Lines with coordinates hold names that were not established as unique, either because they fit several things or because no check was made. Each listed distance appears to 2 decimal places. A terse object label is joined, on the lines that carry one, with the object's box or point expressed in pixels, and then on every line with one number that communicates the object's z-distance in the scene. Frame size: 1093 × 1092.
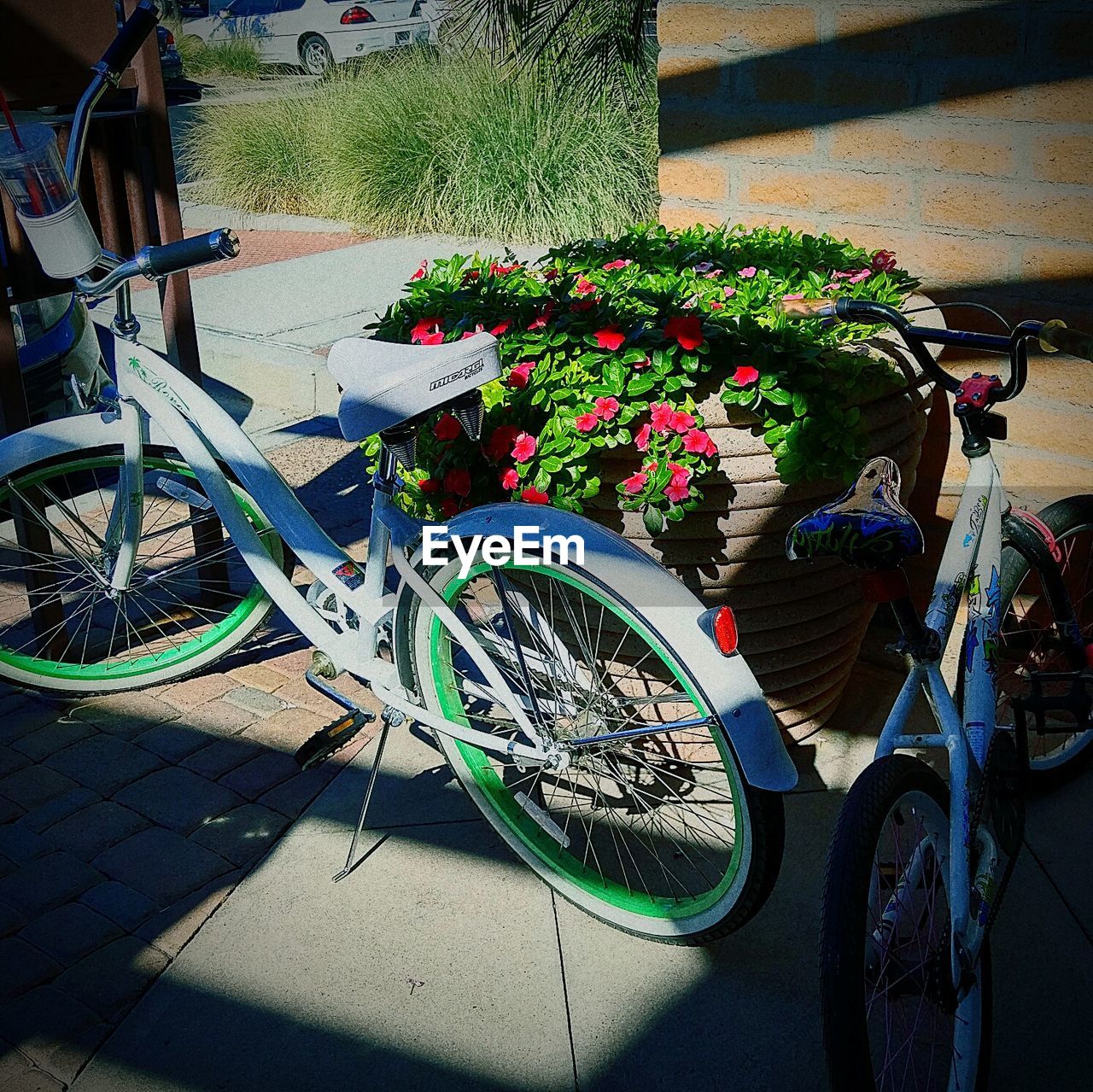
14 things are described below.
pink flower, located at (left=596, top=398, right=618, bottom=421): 2.62
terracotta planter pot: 2.73
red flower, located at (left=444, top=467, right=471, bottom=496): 2.82
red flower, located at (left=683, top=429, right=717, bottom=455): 2.60
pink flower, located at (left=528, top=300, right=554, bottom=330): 2.85
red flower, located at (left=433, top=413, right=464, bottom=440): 2.77
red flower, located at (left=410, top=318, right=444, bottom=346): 2.89
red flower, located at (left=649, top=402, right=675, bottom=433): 2.62
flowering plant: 2.63
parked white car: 18.50
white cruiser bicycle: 2.30
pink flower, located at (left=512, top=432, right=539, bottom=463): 2.69
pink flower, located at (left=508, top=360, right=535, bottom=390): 2.75
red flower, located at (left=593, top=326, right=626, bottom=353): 2.70
